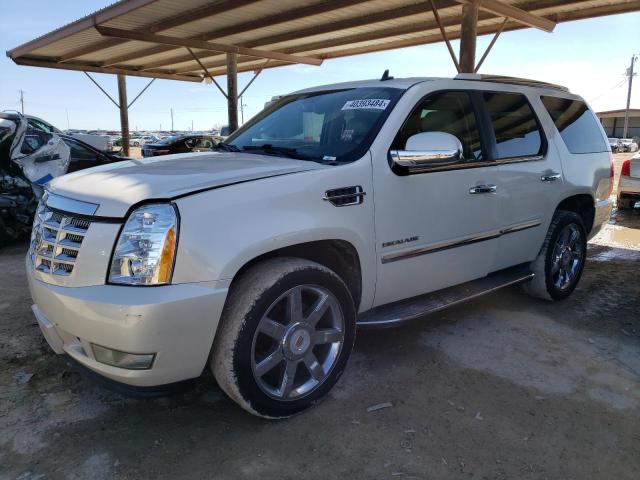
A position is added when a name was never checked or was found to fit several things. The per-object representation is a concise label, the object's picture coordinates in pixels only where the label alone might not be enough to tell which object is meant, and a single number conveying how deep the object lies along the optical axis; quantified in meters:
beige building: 61.62
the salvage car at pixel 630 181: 8.95
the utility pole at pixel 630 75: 58.27
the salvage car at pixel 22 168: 6.84
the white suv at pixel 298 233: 2.23
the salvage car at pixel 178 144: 14.44
